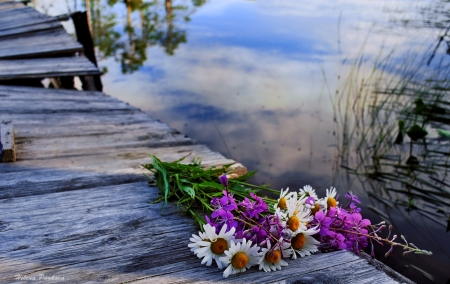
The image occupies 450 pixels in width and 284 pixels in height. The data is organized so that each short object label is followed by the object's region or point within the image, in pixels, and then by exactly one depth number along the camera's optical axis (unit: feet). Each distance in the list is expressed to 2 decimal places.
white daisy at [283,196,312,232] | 1.22
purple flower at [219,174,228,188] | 1.33
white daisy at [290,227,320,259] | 1.24
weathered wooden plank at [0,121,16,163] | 2.11
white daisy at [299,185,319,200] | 1.43
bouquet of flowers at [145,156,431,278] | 1.18
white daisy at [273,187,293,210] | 1.31
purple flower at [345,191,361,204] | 1.40
